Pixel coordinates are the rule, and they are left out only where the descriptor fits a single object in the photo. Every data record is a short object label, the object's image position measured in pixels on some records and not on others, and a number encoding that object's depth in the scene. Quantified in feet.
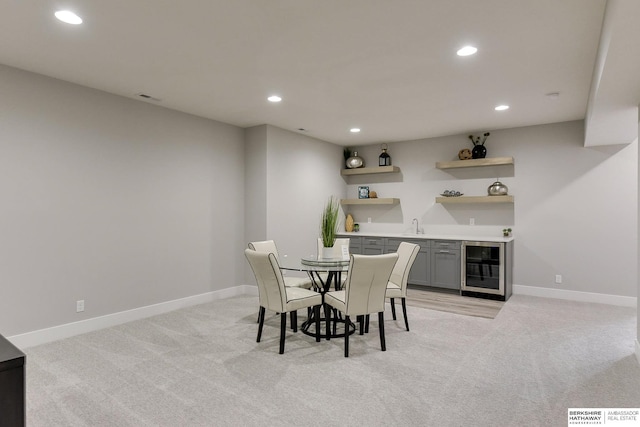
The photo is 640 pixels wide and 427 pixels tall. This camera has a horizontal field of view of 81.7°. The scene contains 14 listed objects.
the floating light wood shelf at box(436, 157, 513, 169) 18.80
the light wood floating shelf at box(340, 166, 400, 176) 22.38
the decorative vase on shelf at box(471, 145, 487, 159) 19.62
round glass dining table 11.94
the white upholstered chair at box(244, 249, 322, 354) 10.85
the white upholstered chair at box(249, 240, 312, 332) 13.03
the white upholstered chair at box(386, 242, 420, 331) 13.05
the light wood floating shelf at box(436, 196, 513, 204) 18.85
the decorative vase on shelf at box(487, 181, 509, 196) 19.07
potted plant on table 13.58
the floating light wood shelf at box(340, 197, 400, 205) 22.63
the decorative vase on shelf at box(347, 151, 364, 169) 23.89
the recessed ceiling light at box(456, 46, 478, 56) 9.87
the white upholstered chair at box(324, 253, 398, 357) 10.34
